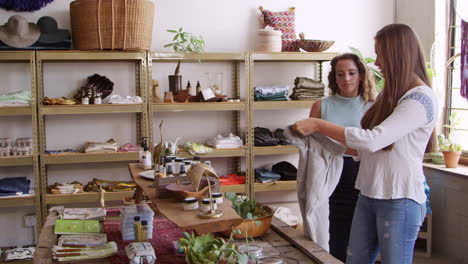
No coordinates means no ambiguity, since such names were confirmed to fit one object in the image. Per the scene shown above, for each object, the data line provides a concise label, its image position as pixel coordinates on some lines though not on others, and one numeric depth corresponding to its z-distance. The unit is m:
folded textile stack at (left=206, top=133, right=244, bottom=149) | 4.61
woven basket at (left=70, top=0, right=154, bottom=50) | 4.09
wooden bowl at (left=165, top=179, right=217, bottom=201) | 2.06
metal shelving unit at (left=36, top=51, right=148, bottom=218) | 4.17
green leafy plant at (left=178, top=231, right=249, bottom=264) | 1.78
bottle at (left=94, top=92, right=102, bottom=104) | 4.29
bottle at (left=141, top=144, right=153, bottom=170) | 2.88
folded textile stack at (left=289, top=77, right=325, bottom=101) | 4.74
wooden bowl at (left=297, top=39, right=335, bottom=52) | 4.65
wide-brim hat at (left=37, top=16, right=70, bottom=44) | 4.19
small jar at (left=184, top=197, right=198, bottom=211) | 1.95
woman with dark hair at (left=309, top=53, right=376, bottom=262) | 2.92
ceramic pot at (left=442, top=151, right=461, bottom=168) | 4.07
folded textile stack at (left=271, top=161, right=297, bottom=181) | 4.76
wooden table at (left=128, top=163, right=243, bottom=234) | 1.81
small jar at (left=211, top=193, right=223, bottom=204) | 2.00
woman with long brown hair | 1.98
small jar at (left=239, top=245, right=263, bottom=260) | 1.98
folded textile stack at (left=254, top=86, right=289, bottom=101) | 4.67
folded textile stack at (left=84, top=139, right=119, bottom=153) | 4.34
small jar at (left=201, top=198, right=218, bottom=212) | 1.89
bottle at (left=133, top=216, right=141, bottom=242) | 2.32
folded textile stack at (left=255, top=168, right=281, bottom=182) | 4.68
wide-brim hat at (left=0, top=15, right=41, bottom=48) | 4.04
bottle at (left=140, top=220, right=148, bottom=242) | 2.33
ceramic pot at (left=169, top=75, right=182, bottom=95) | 4.51
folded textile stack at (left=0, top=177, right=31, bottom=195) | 4.16
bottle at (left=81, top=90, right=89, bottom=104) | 4.27
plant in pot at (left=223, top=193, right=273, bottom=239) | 2.31
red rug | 2.17
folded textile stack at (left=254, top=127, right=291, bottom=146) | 4.69
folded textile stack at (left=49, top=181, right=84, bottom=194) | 4.29
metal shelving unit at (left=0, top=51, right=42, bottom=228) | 4.09
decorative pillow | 4.77
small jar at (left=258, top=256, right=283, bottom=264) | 2.01
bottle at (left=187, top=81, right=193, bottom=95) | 4.48
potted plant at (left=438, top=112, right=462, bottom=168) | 4.08
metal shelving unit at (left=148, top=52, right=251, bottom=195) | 4.38
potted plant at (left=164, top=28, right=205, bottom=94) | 4.43
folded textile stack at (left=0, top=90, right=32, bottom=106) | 4.11
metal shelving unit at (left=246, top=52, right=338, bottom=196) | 4.58
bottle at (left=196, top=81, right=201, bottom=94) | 4.57
